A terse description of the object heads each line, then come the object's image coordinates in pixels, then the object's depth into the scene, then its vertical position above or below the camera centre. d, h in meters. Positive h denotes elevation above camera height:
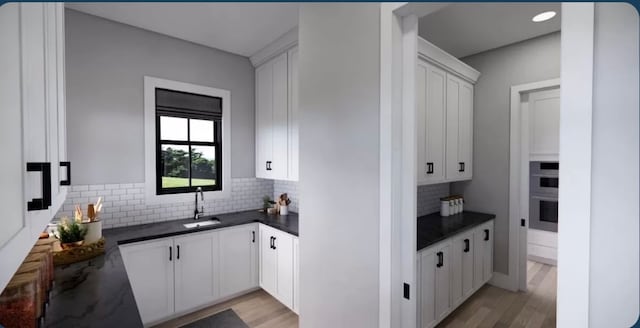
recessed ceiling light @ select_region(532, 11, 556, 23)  2.31 +1.34
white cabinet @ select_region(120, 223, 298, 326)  2.45 -1.12
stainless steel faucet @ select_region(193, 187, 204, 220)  3.10 -0.59
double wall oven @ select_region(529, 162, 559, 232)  3.63 -0.49
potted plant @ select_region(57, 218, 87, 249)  1.77 -0.51
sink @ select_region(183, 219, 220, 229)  2.87 -0.72
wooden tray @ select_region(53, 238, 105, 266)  1.72 -0.64
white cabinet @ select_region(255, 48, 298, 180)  2.89 +0.53
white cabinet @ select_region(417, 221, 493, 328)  2.17 -1.08
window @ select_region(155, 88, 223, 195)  2.98 +0.24
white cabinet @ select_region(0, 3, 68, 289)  0.47 +0.08
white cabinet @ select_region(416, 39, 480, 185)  2.43 +0.48
